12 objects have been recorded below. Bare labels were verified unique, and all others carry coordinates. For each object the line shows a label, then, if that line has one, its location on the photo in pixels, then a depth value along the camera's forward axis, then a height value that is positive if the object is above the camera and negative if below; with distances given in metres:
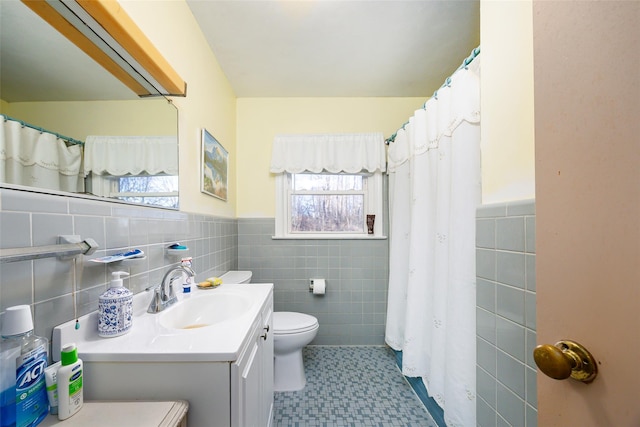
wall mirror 0.56 +0.29
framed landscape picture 1.53 +0.35
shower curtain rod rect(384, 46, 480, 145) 1.06 +0.70
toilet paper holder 2.20 -0.57
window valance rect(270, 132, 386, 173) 2.21 +0.58
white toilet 1.61 -0.85
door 0.32 +0.02
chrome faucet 0.96 -0.29
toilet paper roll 2.14 -0.60
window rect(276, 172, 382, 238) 2.33 +0.14
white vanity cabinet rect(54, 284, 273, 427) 0.61 -0.39
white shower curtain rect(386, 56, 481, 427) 1.10 -0.15
